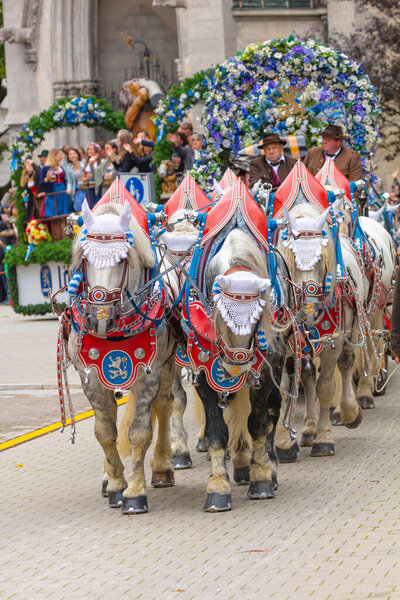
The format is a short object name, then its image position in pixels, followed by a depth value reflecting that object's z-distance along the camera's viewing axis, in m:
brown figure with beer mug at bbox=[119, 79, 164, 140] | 28.90
